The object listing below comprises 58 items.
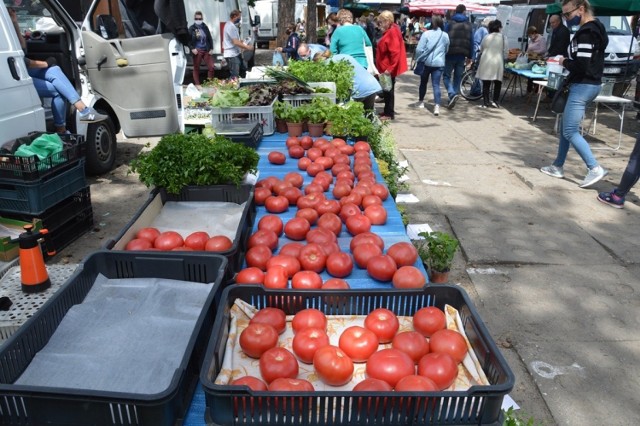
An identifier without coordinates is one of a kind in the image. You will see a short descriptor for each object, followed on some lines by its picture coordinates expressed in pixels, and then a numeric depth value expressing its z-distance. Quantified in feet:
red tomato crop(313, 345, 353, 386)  5.63
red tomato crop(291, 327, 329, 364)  6.05
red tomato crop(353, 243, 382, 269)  8.61
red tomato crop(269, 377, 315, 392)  5.08
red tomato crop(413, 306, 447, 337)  6.45
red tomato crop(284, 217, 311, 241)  9.75
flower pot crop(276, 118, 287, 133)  18.04
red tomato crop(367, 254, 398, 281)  8.16
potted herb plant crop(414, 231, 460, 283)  12.57
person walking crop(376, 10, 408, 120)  34.22
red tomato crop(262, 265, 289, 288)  7.71
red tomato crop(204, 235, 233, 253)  8.42
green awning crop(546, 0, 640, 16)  30.55
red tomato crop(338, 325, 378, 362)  6.09
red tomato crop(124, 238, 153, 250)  8.50
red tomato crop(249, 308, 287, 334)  6.45
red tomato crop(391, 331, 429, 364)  6.05
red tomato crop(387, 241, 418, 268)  8.46
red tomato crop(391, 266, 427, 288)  7.71
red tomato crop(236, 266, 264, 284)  7.78
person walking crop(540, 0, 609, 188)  20.61
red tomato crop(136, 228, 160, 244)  8.89
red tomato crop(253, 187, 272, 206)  11.44
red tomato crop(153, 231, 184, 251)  8.69
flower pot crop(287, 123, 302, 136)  17.28
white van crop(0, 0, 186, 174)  22.43
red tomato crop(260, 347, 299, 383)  5.65
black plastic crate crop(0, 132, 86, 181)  14.42
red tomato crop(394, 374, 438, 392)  5.13
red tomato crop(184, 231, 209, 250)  8.75
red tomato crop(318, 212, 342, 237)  10.03
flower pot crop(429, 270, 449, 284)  12.62
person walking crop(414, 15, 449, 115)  36.45
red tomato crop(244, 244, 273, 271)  8.52
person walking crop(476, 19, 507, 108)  39.22
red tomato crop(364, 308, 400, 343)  6.38
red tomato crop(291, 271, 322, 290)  7.57
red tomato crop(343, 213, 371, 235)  9.95
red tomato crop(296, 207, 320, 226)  10.29
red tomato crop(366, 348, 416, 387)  5.56
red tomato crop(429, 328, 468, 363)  5.98
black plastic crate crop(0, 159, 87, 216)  14.57
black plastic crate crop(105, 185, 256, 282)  8.22
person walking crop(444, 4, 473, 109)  38.73
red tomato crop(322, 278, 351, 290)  7.54
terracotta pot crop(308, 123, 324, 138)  17.14
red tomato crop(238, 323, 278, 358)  6.03
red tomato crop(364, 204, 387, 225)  10.45
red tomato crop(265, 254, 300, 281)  8.20
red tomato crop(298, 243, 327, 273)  8.39
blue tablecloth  5.60
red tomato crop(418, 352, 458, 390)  5.55
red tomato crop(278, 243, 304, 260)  8.68
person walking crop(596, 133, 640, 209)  19.70
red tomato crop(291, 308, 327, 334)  6.52
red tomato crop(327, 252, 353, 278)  8.36
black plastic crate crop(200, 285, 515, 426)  4.87
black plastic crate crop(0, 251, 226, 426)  4.79
